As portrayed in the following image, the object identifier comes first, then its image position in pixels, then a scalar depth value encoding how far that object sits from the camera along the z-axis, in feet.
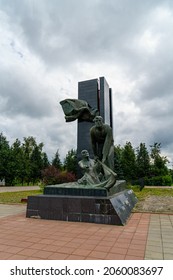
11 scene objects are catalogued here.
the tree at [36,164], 100.27
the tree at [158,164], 92.79
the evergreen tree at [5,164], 75.72
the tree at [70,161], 89.86
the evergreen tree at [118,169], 71.10
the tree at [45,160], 107.92
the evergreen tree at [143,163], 95.45
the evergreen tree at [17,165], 78.09
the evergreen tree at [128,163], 94.38
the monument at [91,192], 16.91
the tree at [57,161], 105.21
